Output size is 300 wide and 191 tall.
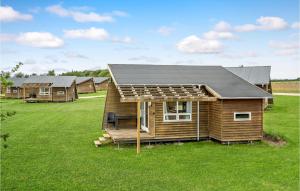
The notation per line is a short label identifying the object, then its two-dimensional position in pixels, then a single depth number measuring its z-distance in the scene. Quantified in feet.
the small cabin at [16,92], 132.06
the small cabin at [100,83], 195.18
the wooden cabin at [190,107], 38.04
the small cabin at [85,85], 168.69
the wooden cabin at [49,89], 115.51
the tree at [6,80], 14.06
